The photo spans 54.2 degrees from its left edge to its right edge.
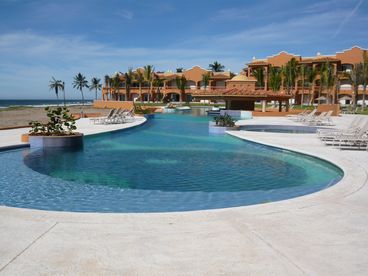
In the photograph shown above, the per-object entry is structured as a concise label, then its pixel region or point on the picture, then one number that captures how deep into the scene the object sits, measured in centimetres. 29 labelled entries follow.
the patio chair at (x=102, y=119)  2300
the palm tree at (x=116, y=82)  7003
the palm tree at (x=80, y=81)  7431
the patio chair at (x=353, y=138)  1232
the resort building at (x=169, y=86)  6875
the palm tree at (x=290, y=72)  5409
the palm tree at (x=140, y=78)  6950
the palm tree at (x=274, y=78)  5434
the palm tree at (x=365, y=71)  4443
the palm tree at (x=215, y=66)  8025
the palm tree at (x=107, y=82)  7351
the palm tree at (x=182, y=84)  6775
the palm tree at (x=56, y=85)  5835
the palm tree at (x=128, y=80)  6879
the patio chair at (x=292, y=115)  2726
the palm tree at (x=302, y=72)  5506
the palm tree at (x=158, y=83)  7000
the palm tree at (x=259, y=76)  5934
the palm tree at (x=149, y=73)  6919
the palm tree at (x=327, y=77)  5088
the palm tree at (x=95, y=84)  7925
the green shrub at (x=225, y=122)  1959
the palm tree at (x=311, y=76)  5431
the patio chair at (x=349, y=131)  1293
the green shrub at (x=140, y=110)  3344
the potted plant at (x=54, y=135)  1320
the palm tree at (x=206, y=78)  6738
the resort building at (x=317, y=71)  5722
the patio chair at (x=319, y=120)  2311
